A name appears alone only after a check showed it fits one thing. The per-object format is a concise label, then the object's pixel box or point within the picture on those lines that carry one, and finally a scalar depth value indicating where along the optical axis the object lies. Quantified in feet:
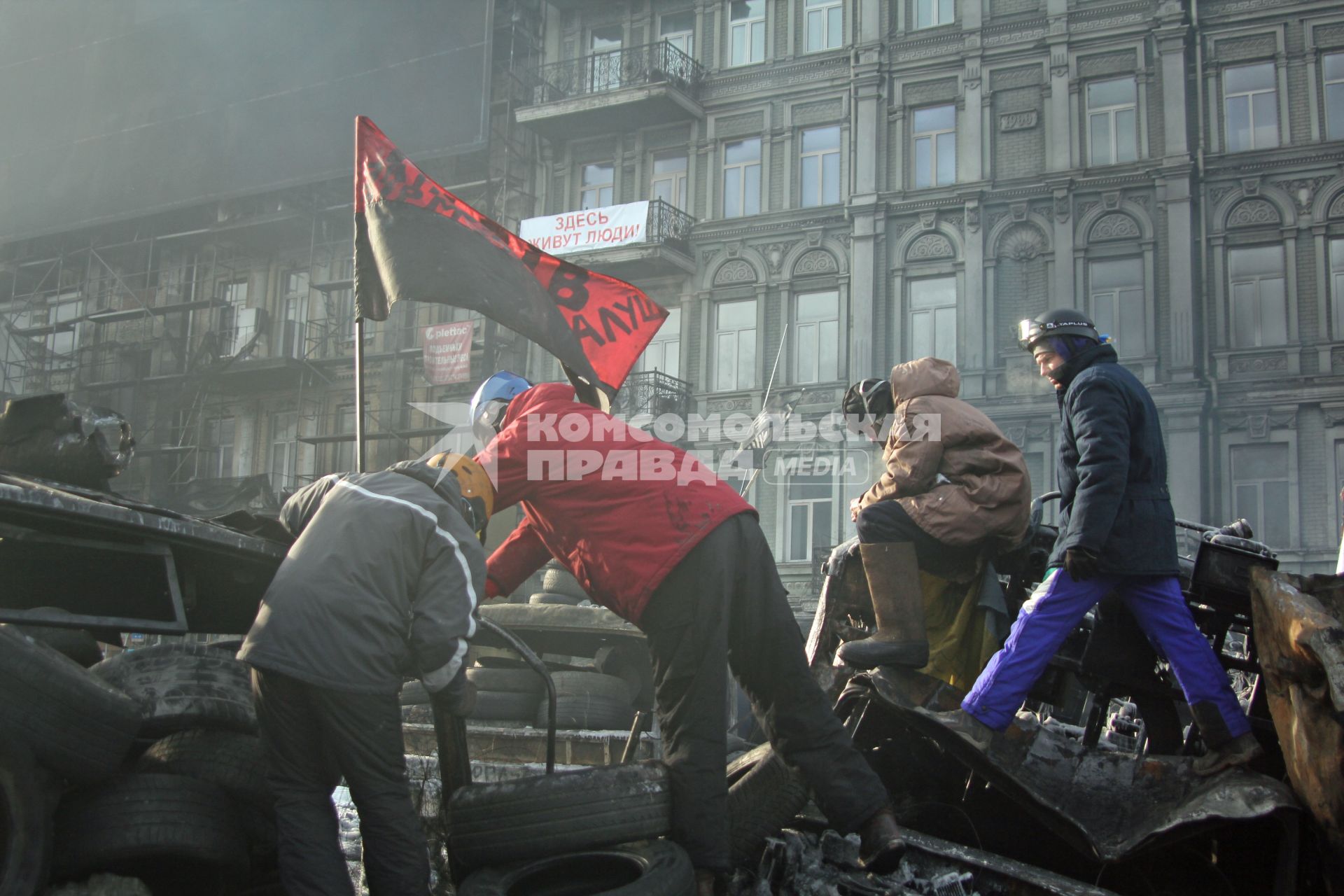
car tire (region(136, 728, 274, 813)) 12.87
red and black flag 17.08
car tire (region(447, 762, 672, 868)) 12.06
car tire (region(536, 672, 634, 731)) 25.35
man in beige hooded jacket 15.26
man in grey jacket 10.94
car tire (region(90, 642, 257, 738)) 13.30
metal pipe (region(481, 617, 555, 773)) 13.02
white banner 85.56
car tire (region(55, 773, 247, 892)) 11.07
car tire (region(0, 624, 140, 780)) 10.91
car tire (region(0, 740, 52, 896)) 10.31
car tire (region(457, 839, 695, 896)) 11.37
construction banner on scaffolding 93.35
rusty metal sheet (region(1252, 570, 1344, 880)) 11.18
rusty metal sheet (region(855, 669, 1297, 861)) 12.22
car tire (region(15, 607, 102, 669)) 15.33
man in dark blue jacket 13.61
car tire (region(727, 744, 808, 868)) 13.37
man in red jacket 12.50
